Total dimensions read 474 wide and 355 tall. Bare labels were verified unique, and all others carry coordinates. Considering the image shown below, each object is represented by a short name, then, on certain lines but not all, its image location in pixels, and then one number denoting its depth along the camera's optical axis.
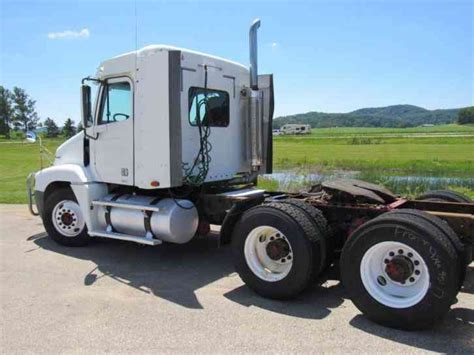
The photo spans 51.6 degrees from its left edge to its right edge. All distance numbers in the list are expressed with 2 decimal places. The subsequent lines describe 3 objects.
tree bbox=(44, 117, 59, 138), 102.41
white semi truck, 4.64
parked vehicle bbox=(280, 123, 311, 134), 134.76
